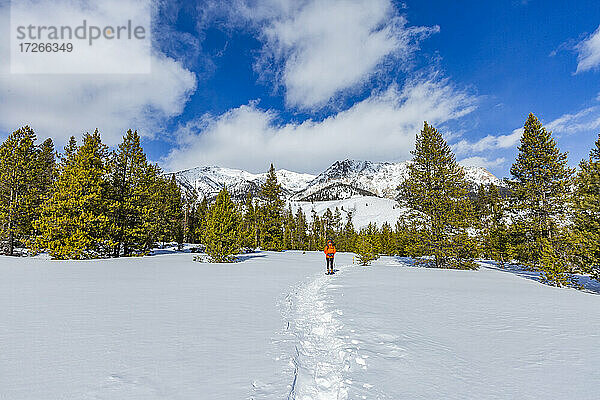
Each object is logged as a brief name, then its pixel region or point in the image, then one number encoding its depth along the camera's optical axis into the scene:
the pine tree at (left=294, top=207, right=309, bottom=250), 77.75
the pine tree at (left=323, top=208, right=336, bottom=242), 91.50
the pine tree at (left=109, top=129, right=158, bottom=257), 26.77
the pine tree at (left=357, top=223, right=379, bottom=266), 25.13
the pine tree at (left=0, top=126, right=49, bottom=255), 24.09
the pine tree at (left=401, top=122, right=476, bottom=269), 21.50
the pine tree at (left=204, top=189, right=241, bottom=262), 23.02
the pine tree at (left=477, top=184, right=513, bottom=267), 23.14
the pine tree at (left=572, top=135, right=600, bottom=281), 13.21
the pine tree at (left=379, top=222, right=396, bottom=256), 57.00
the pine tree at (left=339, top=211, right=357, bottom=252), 72.56
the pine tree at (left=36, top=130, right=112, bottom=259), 20.92
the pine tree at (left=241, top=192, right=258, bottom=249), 46.38
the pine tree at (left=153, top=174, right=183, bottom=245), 42.16
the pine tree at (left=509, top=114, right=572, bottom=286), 20.94
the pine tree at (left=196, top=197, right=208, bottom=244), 61.40
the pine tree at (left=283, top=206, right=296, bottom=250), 67.68
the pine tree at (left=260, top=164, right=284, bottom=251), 43.69
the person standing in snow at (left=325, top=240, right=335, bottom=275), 17.40
